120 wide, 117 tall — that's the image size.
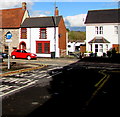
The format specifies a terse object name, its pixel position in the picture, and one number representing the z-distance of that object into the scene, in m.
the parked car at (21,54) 29.30
